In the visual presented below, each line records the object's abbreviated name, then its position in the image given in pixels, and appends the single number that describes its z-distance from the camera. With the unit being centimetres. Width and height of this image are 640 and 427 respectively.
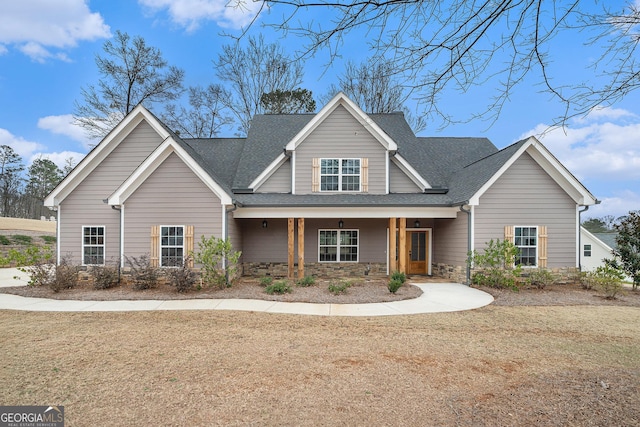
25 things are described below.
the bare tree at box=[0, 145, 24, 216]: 4412
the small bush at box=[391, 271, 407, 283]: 1112
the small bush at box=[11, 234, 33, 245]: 2370
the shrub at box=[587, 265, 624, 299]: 1039
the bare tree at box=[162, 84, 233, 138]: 2561
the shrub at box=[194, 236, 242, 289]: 1081
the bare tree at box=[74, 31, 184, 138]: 2073
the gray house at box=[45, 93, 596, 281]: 1157
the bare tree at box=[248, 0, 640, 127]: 338
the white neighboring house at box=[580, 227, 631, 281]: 3197
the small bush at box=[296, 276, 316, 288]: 1119
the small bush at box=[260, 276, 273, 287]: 1088
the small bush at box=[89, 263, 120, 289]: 1075
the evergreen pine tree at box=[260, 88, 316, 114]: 2464
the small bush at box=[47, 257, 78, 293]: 1040
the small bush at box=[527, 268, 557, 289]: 1145
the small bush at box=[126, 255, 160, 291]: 1064
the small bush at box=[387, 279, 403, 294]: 1010
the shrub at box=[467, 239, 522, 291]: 1136
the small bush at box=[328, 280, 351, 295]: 1009
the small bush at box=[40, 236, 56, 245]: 2579
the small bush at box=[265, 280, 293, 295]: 1004
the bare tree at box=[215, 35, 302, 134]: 2314
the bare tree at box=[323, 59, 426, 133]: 2345
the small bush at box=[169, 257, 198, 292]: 1032
